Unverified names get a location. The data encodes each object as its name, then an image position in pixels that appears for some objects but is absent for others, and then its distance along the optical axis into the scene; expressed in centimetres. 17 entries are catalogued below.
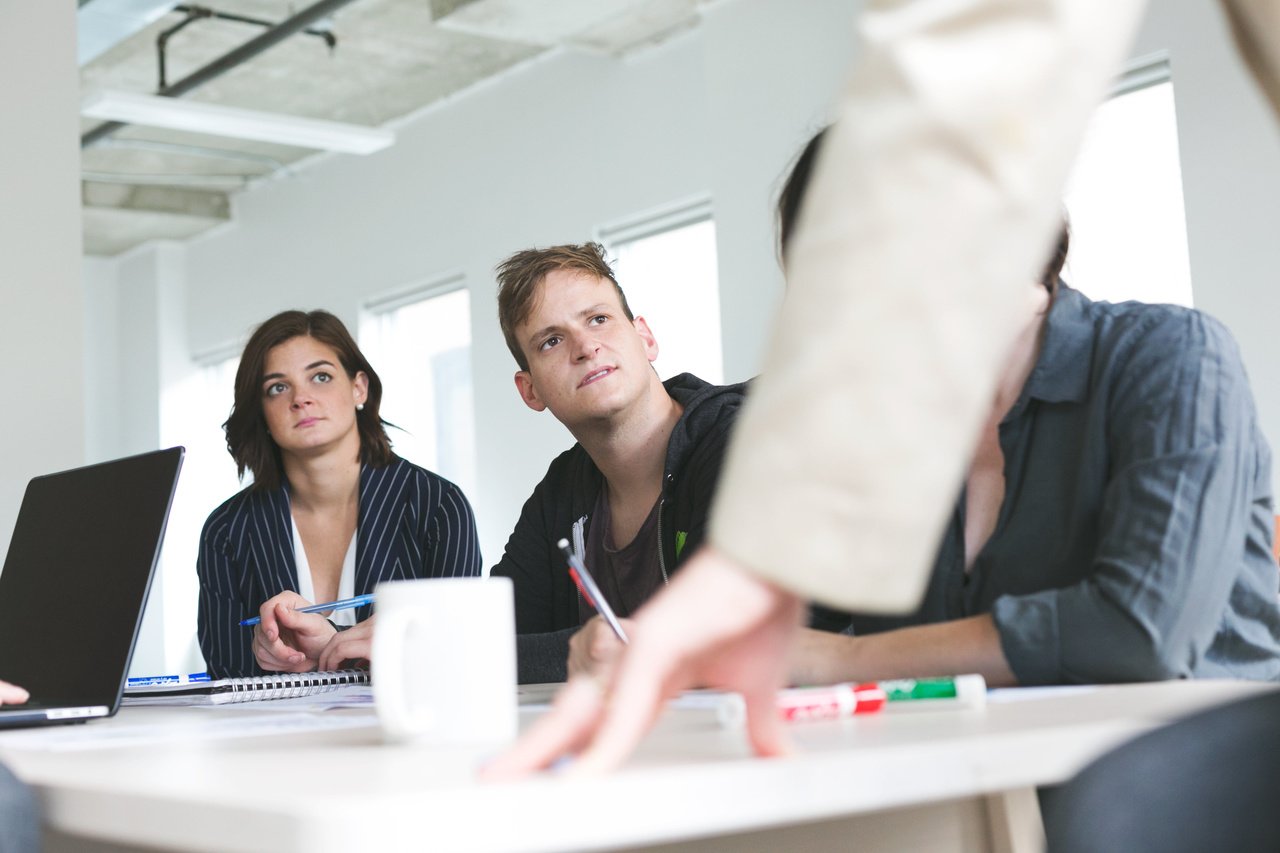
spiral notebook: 172
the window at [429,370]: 786
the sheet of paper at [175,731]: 106
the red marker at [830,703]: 93
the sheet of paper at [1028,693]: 102
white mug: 84
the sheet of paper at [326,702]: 142
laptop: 144
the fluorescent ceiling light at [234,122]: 561
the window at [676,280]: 675
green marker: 96
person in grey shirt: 127
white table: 53
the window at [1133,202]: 485
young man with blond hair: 242
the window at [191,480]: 935
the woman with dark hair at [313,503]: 315
